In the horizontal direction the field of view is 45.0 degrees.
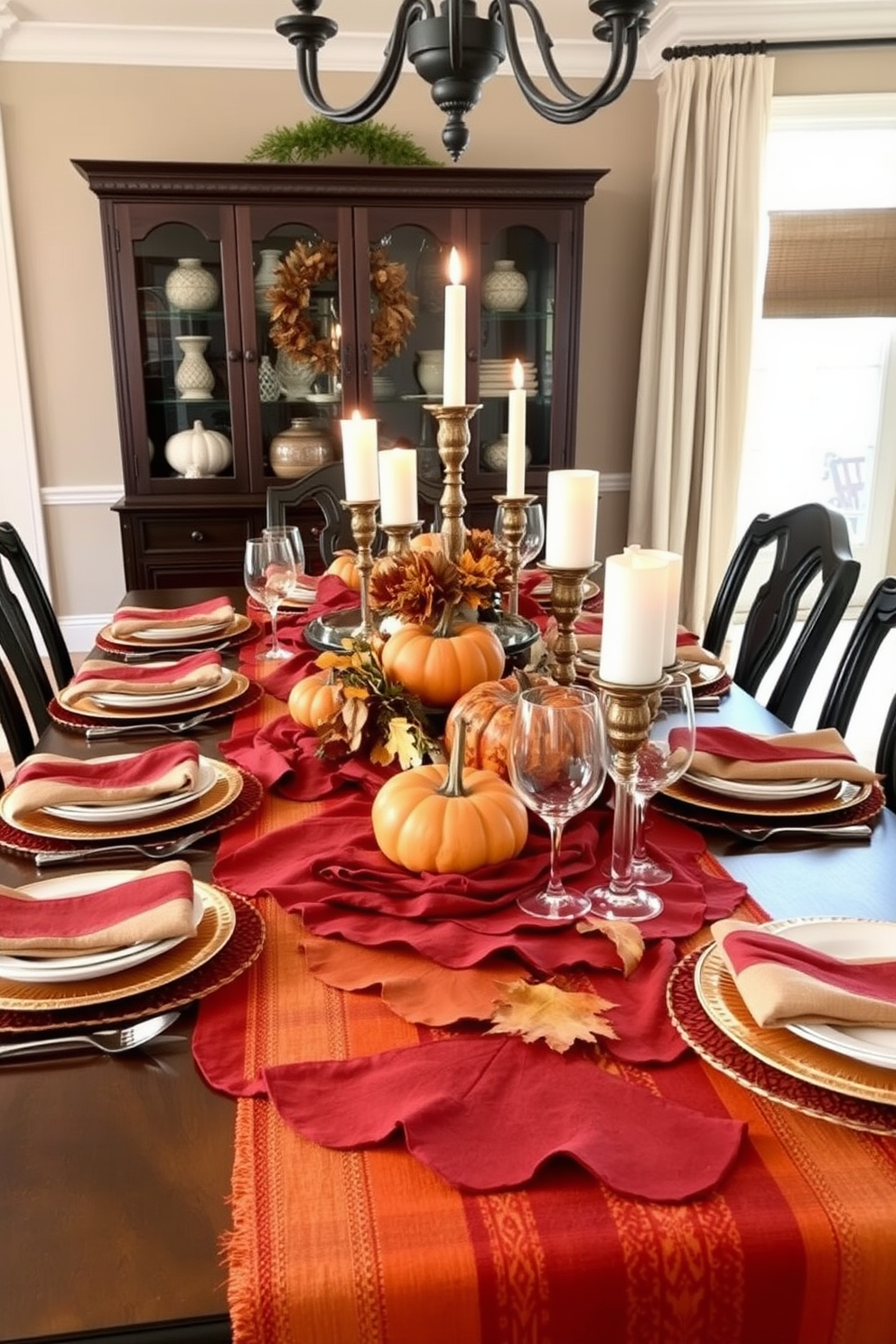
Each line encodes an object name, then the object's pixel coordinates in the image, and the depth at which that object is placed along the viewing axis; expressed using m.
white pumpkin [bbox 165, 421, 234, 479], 3.68
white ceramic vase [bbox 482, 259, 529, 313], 3.76
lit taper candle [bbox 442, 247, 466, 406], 1.35
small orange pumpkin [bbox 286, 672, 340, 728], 1.44
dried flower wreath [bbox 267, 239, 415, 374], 3.60
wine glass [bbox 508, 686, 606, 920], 0.95
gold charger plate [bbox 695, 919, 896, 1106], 0.74
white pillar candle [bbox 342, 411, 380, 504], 1.54
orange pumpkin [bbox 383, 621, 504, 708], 1.33
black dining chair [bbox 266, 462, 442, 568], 2.65
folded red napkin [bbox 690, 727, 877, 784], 1.29
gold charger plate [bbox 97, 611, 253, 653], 1.99
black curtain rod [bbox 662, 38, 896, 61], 3.78
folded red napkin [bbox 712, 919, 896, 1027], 0.78
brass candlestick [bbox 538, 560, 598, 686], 1.23
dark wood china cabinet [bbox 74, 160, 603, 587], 3.52
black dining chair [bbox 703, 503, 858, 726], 1.80
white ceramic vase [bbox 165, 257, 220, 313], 3.60
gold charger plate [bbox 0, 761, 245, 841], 1.19
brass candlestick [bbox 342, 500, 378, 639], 1.56
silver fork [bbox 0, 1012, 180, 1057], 0.82
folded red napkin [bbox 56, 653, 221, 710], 1.62
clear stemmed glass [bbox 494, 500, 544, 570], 2.05
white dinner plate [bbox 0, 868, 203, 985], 0.86
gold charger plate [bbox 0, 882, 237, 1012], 0.85
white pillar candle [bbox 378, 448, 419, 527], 1.53
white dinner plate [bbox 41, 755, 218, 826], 1.21
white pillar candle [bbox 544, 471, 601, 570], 1.21
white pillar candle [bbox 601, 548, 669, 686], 0.93
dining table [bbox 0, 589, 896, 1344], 0.62
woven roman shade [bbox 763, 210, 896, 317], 4.14
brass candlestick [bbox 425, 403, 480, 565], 1.43
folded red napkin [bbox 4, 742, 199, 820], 1.20
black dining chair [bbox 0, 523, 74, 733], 1.91
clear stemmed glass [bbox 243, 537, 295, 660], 1.83
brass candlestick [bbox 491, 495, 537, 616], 1.49
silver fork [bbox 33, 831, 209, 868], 1.15
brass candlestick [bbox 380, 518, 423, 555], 1.56
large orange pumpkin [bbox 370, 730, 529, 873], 1.05
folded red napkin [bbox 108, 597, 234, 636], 2.07
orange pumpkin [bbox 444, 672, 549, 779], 1.21
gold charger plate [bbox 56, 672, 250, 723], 1.58
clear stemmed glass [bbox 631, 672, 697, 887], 1.04
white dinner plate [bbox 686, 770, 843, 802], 1.28
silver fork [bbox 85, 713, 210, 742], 1.54
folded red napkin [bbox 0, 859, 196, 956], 0.88
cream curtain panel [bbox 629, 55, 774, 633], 3.84
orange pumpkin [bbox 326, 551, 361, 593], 2.21
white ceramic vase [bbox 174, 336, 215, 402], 3.67
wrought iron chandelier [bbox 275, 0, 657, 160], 1.30
